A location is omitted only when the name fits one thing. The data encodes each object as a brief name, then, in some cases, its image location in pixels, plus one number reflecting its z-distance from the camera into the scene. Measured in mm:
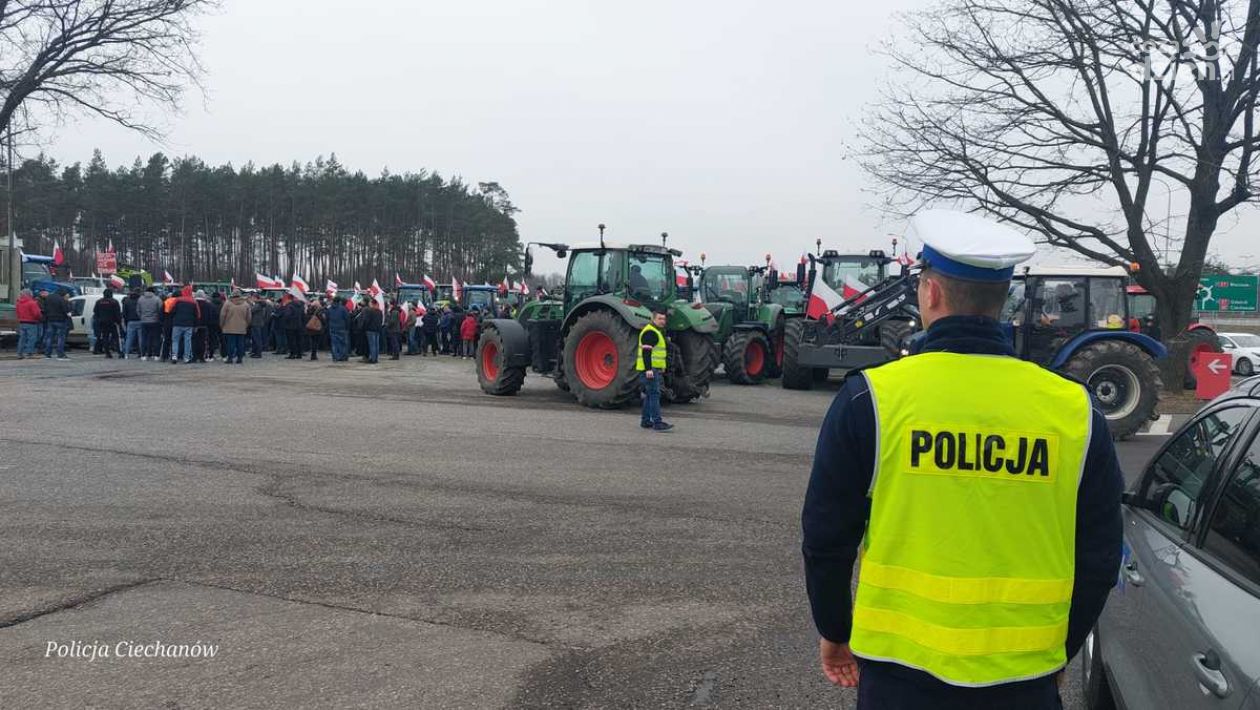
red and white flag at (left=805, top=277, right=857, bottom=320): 17281
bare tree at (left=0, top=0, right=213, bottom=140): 23156
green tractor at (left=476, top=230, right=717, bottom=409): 13547
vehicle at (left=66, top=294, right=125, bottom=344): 23406
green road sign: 37562
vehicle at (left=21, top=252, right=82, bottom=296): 25547
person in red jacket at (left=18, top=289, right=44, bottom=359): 20250
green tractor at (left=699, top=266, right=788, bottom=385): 18938
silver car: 2270
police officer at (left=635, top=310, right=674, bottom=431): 11727
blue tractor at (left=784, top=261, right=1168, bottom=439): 12039
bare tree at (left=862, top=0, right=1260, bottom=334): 16234
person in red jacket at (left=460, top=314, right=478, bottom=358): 25875
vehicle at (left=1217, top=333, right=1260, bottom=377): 19250
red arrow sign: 13242
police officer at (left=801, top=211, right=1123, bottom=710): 2021
